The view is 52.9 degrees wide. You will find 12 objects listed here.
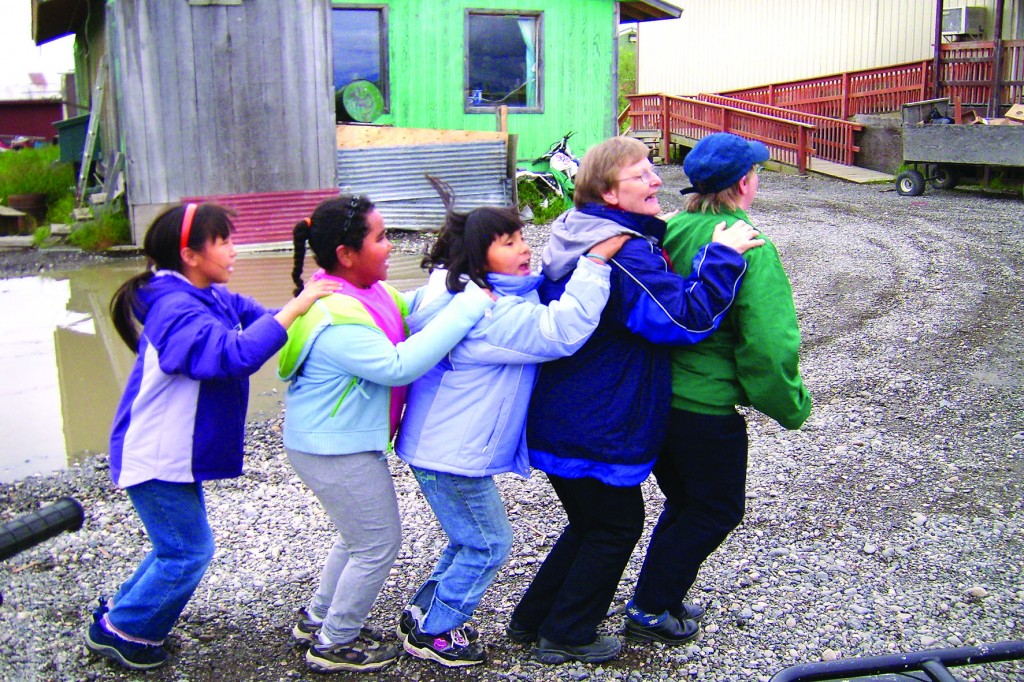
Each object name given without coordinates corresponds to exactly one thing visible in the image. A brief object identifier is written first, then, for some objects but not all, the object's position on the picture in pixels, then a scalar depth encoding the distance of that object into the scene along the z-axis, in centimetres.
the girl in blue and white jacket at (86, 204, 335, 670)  295
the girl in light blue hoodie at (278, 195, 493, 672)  299
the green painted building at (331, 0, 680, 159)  1454
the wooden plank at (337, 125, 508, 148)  1306
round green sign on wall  1427
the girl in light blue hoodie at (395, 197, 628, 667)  300
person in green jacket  304
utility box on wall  1959
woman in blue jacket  299
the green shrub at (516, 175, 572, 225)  1375
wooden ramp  1819
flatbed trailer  1462
